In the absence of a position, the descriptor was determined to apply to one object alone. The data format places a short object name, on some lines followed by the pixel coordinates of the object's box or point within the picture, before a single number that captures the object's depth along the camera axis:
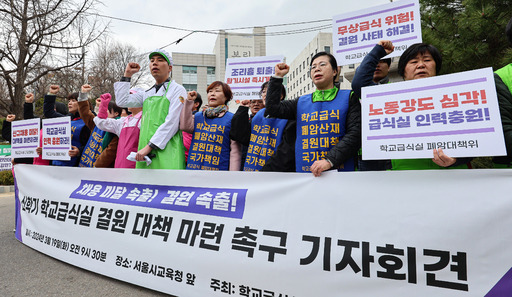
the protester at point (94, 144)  3.52
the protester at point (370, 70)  2.21
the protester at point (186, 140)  3.39
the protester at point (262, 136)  2.71
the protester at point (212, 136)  2.98
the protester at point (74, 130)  3.98
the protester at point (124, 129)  3.24
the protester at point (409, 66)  1.97
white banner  1.53
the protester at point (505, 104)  1.68
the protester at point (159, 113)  2.88
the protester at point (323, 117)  2.20
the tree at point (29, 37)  9.83
